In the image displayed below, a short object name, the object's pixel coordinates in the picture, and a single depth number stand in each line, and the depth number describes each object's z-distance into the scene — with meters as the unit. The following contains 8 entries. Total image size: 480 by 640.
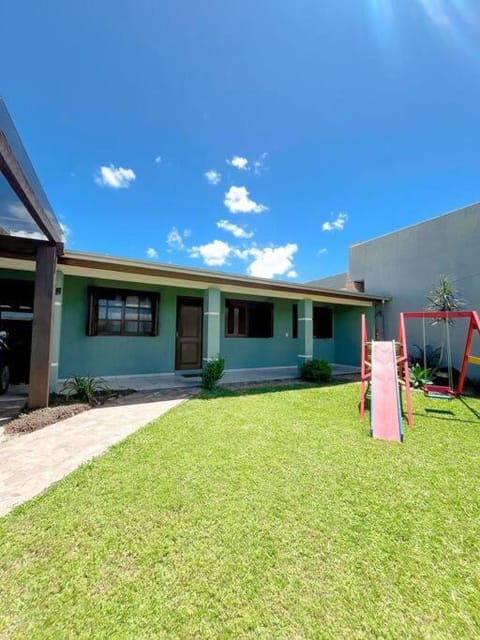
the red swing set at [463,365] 5.52
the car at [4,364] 5.56
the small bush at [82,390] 5.29
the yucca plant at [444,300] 7.94
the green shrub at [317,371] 7.75
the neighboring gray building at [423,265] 7.98
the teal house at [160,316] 6.25
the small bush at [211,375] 6.55
